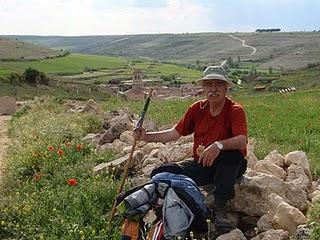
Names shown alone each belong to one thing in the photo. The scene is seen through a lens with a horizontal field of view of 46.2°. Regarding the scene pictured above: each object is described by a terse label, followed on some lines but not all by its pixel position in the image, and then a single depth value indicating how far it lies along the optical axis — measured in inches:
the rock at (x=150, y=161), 205.2
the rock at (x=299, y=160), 176.1
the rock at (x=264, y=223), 140.6
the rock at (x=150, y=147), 231.6
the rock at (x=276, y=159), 182.5
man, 146.6
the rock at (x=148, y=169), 194.9
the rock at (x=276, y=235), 128.4
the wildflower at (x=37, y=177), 216.6
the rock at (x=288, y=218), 135.0
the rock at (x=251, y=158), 183.1
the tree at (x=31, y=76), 1304.7
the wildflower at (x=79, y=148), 244.6
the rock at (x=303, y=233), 120.2
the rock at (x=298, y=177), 163.1
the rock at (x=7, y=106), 624.4
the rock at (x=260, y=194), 150.8
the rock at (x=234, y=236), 134.3
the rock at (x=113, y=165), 206.9
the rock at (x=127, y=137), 258.5
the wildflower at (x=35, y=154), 248.6
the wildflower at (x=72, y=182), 183.9
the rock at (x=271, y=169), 171.7
